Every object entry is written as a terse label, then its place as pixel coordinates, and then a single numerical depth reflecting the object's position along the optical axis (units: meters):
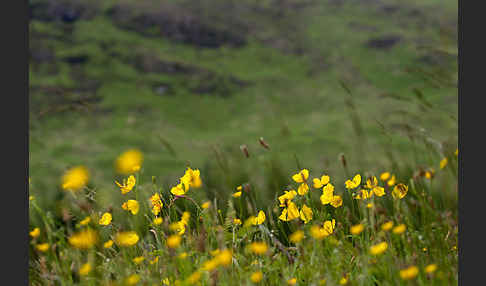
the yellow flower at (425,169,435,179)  5.92
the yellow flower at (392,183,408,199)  6.02
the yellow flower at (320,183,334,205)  6.58
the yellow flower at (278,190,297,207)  6.33
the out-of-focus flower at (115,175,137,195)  6.70
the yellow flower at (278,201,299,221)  6.03
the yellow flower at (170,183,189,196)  6.71
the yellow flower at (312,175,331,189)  6.57
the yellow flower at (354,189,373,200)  6.28
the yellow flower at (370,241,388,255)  4.67
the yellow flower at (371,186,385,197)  6.53
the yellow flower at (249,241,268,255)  4.70
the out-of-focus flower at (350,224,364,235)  4.93
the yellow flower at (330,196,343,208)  6.60
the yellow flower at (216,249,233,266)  4.51
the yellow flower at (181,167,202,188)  6.55
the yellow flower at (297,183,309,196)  6.38
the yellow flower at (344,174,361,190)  6.62
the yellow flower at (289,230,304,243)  4.80
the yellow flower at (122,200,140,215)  6.51
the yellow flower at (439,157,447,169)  5.83
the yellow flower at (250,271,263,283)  4.75
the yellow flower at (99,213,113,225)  6.37
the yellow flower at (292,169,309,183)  5.93
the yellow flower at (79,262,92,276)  4.88
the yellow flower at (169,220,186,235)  6.29
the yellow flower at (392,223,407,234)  4.84
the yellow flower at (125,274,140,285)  4.71
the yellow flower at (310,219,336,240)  5.99
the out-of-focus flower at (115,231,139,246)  5.70
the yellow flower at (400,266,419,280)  4.20
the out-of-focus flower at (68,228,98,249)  5.23
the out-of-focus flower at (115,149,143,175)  5.66
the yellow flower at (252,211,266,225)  6.63
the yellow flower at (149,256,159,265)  6.15
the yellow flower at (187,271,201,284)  4.84
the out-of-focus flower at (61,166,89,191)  5.30
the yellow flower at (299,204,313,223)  6.37
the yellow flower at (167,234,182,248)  4.69
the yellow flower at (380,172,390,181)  6.17
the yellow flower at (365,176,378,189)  6.43
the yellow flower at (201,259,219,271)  4.73
